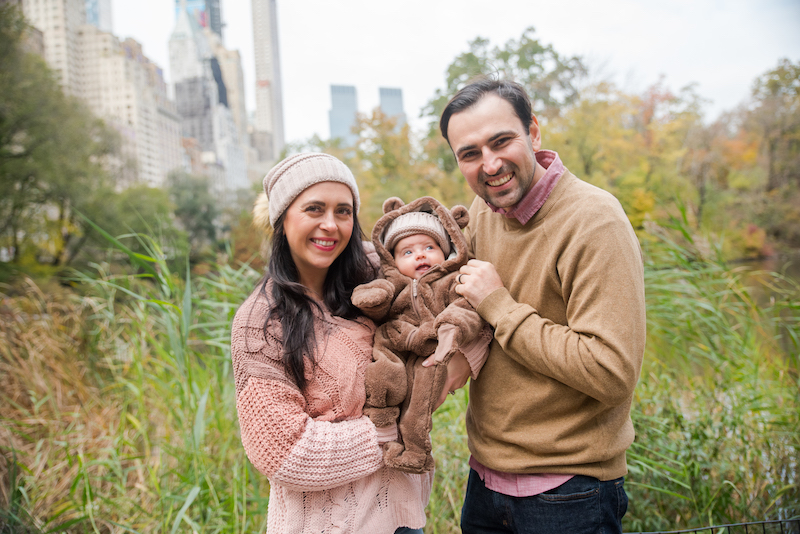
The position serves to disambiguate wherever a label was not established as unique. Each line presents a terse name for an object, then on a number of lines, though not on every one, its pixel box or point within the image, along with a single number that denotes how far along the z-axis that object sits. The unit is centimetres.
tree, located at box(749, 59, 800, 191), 2131
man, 121
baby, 137
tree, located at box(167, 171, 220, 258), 2736
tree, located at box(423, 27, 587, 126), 1873
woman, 125
